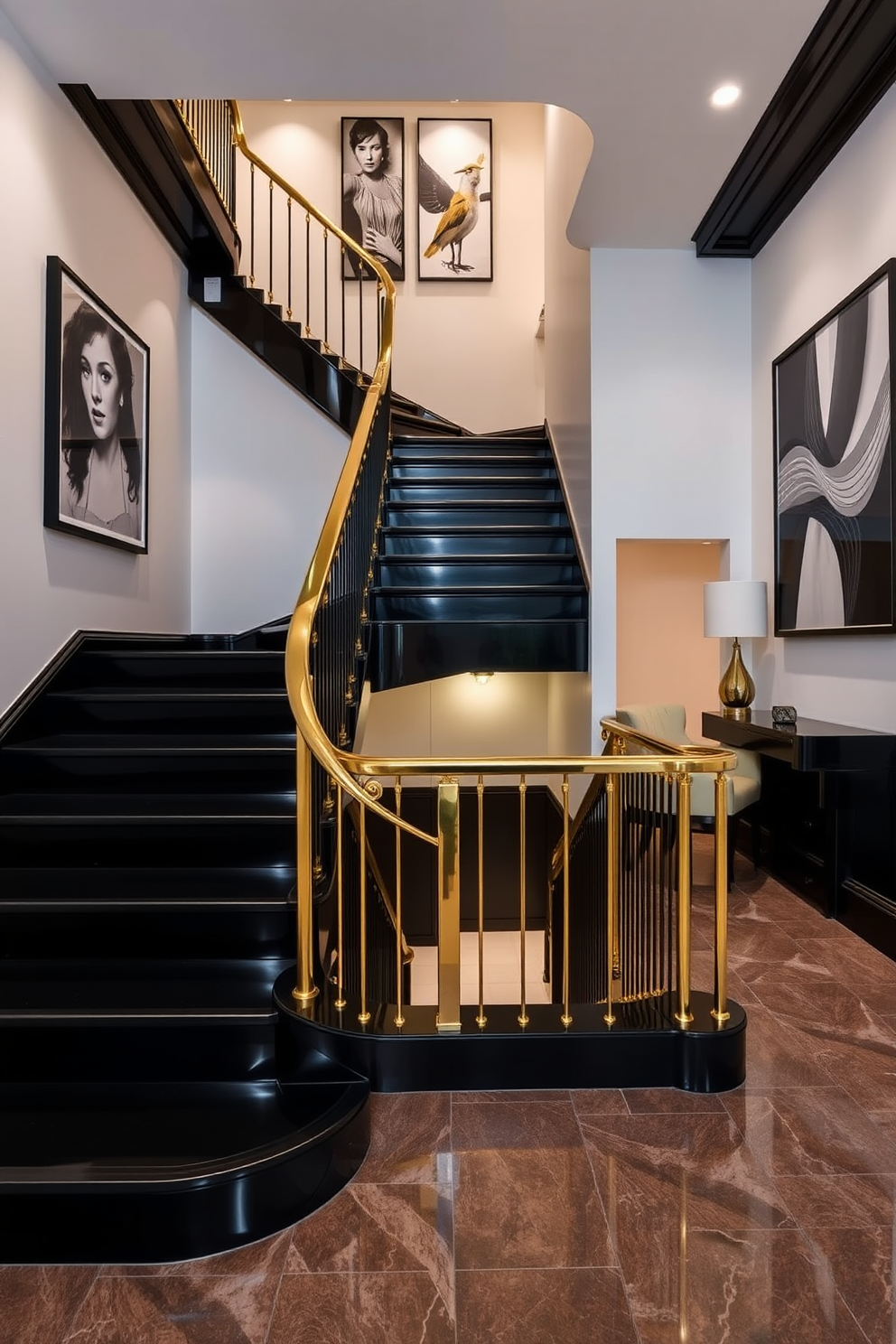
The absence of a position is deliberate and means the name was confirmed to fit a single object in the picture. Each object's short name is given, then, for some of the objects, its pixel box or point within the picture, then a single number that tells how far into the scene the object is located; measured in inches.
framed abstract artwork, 146.4
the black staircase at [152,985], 76.4
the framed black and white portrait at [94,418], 152.9
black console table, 146.1
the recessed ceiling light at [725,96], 150.3
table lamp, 185.0
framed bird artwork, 330.6
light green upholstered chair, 181.5
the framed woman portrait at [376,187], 331.3
